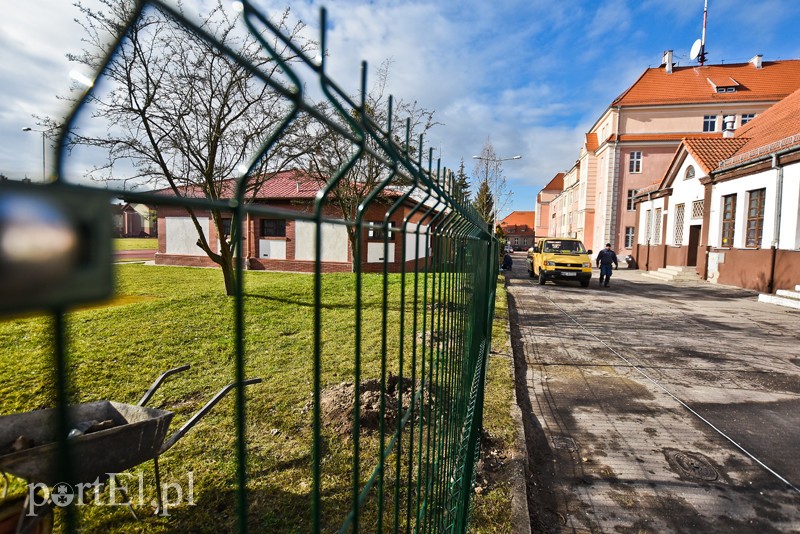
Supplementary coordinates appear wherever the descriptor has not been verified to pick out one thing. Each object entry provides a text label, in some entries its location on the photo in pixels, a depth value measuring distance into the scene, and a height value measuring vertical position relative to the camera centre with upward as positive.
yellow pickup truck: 15.97 -0.48
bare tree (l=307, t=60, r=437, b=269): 11.29 +2.20
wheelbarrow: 1.84 -1.07
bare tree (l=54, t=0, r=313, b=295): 5.64 +1.90
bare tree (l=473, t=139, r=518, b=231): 24.86 +4.99
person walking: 16.20 -0.45
